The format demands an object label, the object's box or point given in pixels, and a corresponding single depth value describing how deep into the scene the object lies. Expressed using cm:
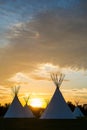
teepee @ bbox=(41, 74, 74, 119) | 3162
